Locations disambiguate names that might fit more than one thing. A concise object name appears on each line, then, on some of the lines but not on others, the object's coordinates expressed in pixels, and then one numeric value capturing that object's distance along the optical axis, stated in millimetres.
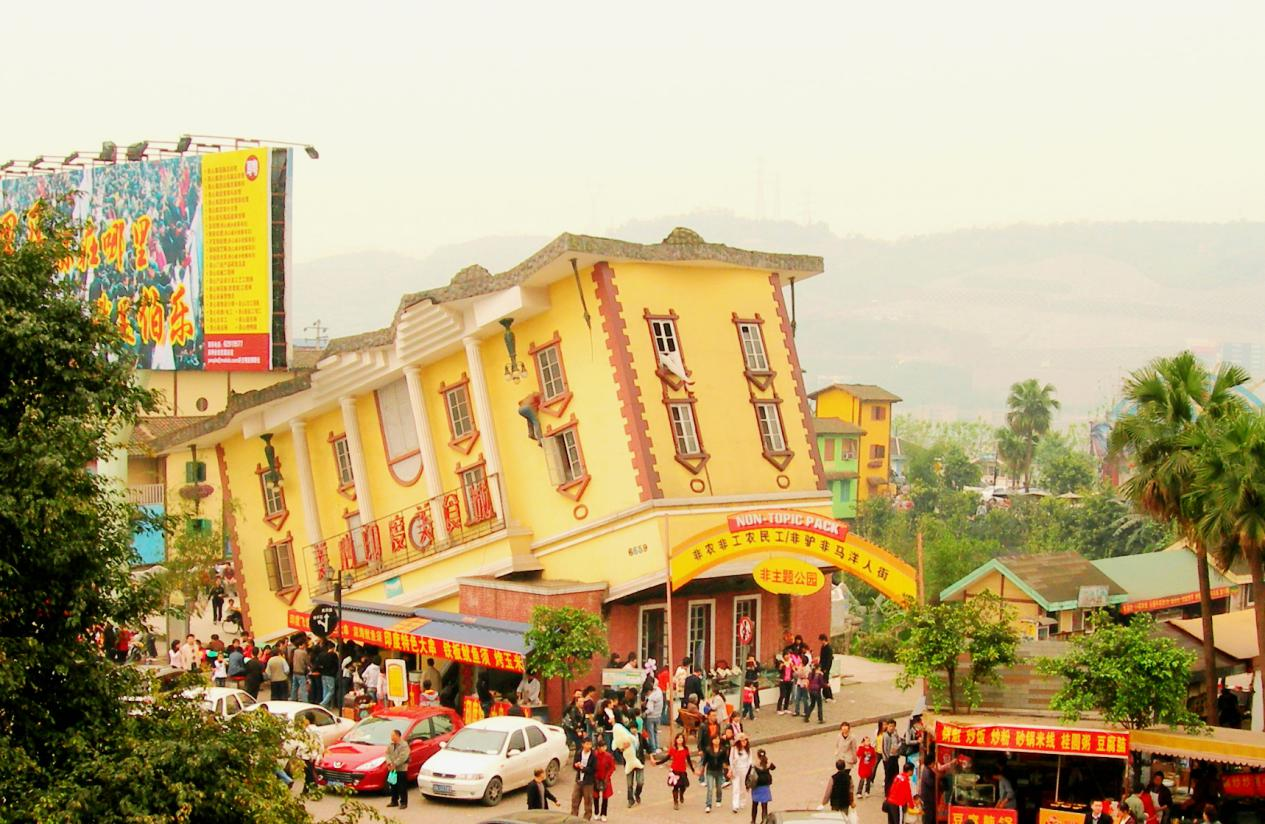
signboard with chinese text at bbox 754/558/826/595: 33438
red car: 25953
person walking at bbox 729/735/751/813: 25953
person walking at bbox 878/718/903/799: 26375
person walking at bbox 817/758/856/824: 23953
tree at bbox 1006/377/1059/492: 122062
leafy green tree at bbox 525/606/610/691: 29828
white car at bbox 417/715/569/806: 25391
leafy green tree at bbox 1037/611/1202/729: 23750
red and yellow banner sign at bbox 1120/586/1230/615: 49062
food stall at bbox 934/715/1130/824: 22656
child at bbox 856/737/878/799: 27047
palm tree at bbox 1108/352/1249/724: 29312
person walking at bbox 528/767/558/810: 23669
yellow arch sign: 32656
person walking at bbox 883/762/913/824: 24828
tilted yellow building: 34906
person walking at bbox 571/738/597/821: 24625
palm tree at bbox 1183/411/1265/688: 26672
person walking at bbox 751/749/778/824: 24625
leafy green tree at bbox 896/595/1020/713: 25688
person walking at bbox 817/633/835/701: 35031
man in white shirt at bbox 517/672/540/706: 30516
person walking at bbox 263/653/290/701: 33750
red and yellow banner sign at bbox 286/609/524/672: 31047
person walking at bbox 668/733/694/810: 25953
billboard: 50688
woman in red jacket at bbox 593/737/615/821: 24703
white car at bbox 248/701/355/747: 27875
